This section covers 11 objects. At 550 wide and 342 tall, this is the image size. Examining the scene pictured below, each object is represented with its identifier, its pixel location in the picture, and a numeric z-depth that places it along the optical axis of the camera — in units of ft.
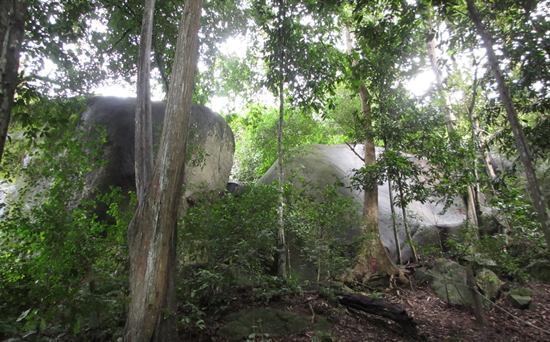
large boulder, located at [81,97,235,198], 27.81
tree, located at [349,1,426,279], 20.47
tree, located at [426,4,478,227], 29.86
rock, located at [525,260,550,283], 26.67
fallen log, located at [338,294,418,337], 17.10
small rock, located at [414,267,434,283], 27.42
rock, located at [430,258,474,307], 22.66
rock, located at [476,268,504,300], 22.98
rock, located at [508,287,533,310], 21.88
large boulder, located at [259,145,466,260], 34.12
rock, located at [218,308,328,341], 15.57
